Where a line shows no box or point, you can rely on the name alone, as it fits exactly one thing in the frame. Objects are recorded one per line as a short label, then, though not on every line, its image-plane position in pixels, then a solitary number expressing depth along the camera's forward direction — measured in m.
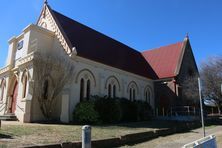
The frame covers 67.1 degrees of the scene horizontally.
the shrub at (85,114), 15.66
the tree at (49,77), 16.14
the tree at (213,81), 24.69
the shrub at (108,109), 16.95
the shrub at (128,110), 19.31
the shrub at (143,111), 20.72
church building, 16.42
